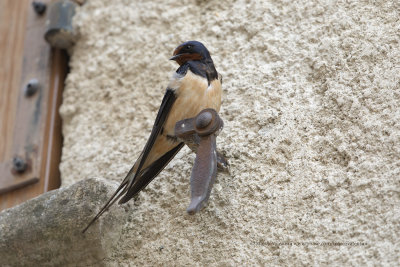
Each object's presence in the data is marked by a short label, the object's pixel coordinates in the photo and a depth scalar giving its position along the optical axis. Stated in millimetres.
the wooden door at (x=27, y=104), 4352
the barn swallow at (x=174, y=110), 4256
